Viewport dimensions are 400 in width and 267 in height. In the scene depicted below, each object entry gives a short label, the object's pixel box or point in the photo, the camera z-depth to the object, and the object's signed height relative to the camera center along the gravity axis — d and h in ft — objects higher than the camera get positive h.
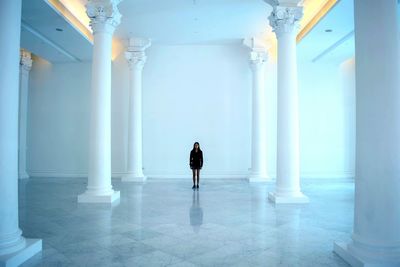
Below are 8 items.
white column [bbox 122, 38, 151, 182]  54.44 +6.73
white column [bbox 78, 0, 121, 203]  33.50 +4.53
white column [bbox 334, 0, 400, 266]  15.06 +0.16
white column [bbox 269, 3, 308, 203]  33.53 +3.33
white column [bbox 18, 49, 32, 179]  56.97 +6.83
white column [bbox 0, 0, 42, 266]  16.11 +0.34
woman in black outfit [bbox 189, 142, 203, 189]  44.86 -2.47
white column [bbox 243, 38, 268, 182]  54.21 +5.44
